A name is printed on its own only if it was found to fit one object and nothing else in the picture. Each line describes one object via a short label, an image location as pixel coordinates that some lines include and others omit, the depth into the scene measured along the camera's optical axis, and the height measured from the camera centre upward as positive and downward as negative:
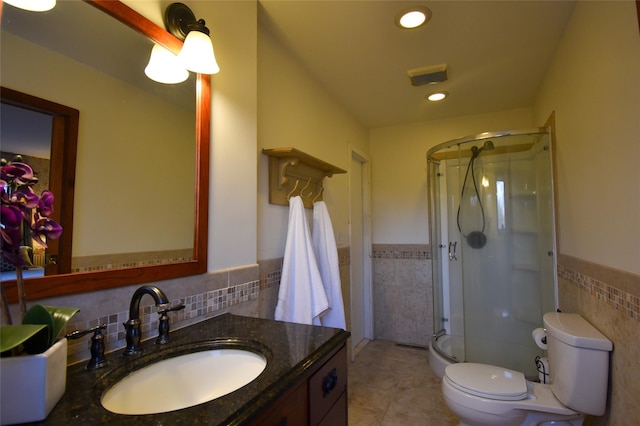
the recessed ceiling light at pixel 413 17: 1.65 +1.11
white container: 0.57 -0.29
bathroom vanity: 0.63 -0.36
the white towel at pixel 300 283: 1.71 -0.29
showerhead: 2.51 +0.62
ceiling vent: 2.26 +1.10
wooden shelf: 1.81 +0.33
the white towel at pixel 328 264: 1.96 -0.22
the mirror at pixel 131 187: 0.88 +0.13
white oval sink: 0.83 -0.43
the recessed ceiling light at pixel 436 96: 2.72 +1.12
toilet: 1.35 -0.77
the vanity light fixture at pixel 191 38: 1.12 +0.66
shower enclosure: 2.33 -0.13
